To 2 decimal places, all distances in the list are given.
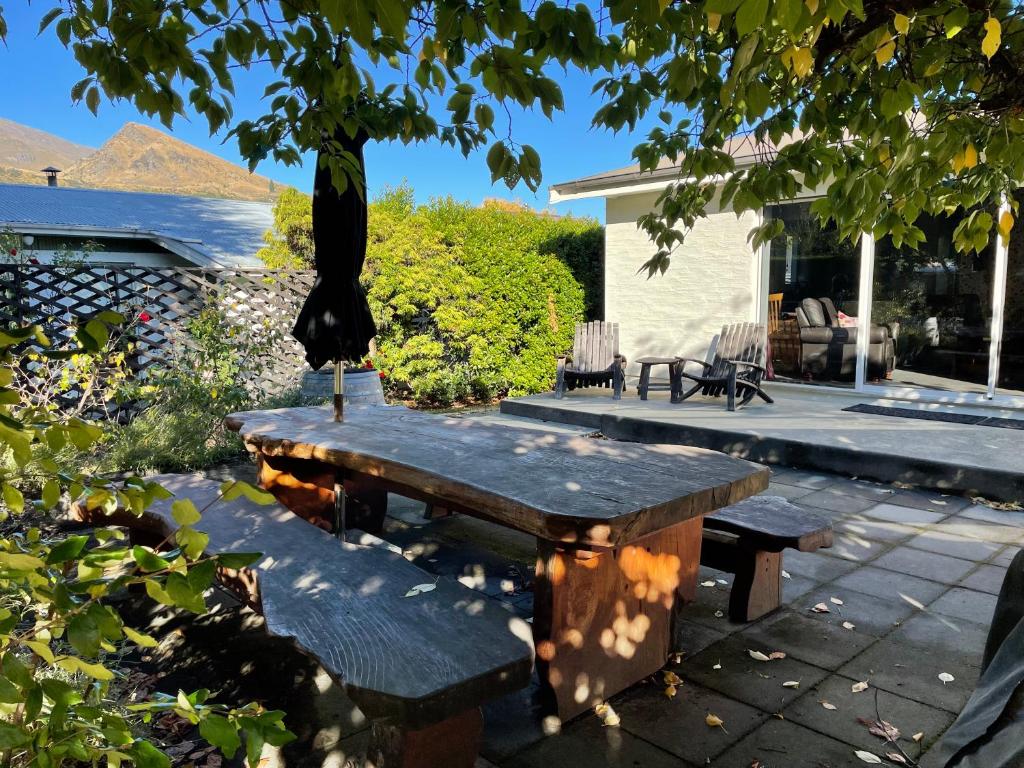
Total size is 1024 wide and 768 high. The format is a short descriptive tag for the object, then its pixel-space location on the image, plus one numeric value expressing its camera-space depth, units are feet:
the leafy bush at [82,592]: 3.04
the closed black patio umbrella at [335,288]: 12.94
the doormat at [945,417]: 21.36
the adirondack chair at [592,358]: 27.94
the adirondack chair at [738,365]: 25.41
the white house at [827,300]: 25.11
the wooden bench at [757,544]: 9.37
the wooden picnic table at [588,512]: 7.28
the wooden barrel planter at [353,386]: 19.44
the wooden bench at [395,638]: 5.70
